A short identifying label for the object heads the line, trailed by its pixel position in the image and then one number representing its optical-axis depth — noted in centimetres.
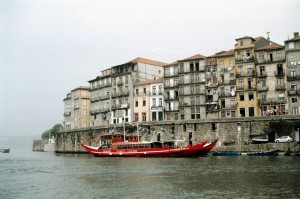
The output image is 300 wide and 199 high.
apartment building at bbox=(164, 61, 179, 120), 8456
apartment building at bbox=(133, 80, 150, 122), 8969
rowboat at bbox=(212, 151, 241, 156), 6134
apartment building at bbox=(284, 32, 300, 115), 7000
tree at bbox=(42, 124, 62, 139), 15051
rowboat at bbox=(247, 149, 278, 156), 5762
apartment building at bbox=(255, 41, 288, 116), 7156
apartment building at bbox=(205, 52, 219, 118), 7888
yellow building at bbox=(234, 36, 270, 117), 7456
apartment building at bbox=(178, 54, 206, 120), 8038
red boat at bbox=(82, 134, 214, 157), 6197
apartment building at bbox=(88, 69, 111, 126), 9838
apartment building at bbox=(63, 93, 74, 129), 11638
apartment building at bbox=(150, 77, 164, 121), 8750
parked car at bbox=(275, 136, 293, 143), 6192
